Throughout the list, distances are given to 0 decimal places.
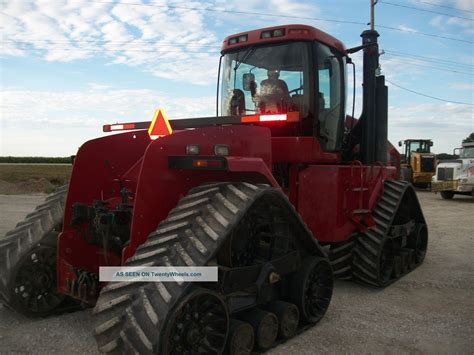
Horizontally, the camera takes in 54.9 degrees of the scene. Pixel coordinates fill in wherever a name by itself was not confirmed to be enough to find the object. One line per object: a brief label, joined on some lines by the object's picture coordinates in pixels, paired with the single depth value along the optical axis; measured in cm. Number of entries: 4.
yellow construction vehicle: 2339
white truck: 1834
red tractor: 308
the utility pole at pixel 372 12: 2189
